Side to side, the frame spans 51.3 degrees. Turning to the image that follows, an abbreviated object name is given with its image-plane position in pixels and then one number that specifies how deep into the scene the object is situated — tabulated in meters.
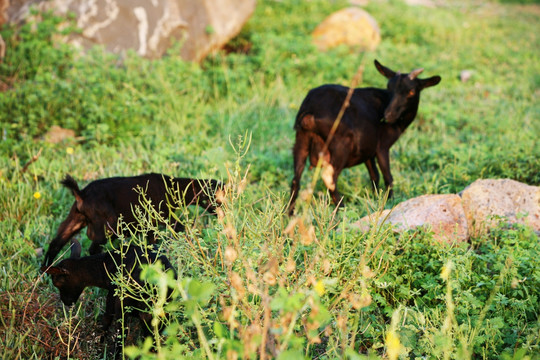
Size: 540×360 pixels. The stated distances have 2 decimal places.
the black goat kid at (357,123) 5.27
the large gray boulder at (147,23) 8.40
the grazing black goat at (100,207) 4.41
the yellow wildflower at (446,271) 2.32
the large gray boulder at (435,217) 4.33
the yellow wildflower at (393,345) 1.96
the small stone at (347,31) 11.33
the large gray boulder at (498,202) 4.68
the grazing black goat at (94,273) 3.59
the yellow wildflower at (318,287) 2.22
